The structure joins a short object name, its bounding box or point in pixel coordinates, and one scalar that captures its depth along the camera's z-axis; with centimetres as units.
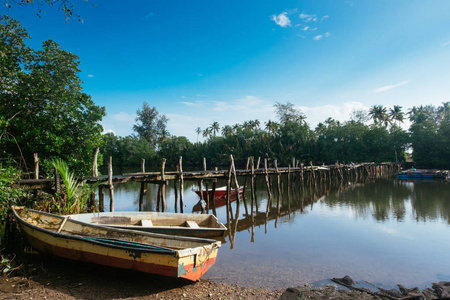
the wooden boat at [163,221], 744
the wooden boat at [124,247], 504
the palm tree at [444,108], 4934
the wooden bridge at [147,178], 877
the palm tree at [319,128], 6068
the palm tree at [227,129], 6855
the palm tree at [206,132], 7685
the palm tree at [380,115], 5444
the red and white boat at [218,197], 1664
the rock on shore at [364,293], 531
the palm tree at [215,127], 7519
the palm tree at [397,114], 5559
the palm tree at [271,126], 6059
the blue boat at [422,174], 2886
